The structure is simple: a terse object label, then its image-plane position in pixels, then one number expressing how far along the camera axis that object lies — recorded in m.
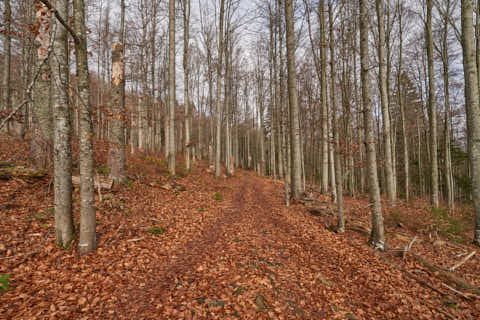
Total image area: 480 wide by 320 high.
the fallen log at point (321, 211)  8.87
